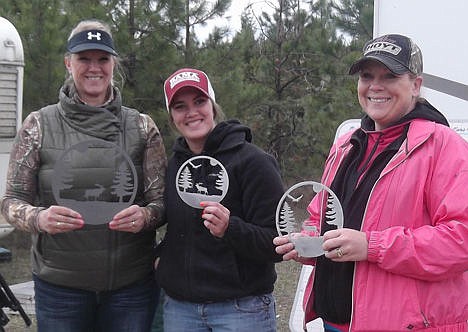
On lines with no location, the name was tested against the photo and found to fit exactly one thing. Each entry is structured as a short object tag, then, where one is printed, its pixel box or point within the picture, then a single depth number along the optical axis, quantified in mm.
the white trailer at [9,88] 5012
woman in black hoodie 2334
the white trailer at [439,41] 3230
